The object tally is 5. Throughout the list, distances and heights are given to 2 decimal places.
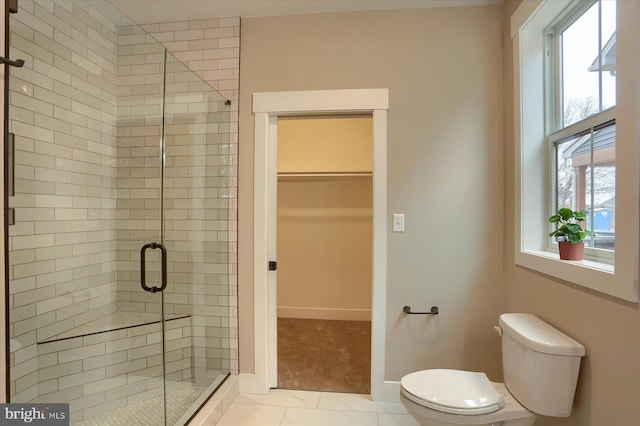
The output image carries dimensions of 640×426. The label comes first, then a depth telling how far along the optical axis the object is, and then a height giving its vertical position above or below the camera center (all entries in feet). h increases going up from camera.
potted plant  4.13 -0.31
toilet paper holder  6.18 -2.08
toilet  3.85 -2.63
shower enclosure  5.41 -0.20
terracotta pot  4.16 -0.53
